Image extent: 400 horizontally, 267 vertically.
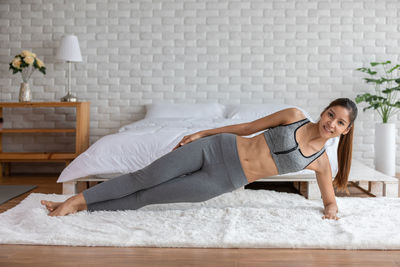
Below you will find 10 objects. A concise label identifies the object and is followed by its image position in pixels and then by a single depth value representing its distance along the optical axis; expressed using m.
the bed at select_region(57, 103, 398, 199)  2.84
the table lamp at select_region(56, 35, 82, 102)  4.41
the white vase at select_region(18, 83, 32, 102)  4.38
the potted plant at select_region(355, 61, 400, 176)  3.95
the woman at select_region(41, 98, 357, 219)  2.10
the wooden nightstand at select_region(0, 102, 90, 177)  4.21
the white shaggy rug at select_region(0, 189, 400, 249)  1.87
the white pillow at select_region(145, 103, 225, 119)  4.31
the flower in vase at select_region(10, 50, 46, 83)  4.30
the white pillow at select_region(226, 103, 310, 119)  4.17
